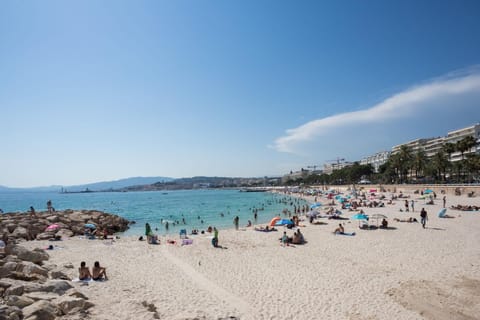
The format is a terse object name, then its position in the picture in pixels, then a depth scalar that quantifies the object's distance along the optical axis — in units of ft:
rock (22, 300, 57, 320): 19.83
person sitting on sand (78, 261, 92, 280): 35.53
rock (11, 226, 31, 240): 69.97
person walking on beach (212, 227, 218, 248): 57.31
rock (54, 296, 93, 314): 22.63
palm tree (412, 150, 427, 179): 230.68
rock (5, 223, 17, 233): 74.80
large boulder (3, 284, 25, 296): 24.11
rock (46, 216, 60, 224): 90.39
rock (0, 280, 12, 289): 25.54
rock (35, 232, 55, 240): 70.29
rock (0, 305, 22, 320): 18.63
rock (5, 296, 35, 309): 21.62
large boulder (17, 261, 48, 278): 31.53
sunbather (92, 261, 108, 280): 36.11
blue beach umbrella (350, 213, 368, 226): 68.28
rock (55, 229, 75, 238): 74.94
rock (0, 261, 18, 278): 29.95
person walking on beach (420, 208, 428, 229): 64.28
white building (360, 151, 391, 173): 474.49
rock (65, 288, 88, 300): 25.82
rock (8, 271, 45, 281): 29.55
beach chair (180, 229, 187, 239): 68.44
